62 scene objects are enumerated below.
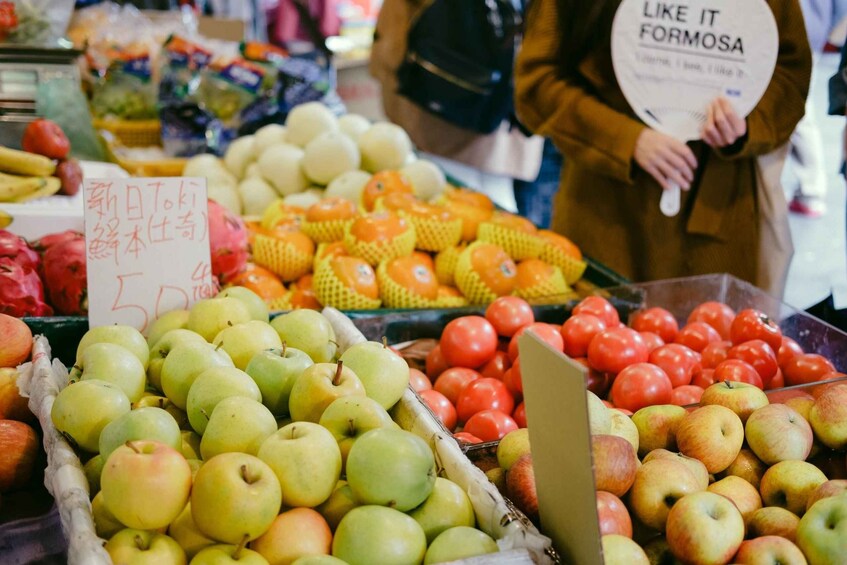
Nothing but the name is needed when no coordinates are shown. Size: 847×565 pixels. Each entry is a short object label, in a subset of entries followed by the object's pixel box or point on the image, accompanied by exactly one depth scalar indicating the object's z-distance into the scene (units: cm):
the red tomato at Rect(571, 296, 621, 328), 199
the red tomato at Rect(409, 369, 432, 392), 182
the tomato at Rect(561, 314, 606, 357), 189
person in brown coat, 238
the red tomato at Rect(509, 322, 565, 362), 184
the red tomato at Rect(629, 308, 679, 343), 202
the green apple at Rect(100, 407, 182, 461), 112
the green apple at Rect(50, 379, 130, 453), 122
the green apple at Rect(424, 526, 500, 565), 105
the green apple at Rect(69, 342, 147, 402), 134
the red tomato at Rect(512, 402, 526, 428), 172
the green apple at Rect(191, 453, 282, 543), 100
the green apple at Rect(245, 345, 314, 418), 132
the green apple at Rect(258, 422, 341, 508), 108
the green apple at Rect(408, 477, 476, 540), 111
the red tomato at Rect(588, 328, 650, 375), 176
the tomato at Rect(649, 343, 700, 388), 176
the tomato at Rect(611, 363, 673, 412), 161
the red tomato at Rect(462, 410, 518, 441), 160
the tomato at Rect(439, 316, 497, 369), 190
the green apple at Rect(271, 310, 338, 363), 150
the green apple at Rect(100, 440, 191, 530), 100
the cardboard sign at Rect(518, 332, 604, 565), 97
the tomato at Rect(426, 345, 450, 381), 200
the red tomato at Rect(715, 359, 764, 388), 167
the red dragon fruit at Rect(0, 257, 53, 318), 182
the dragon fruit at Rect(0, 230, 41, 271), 187
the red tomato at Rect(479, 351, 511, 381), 190
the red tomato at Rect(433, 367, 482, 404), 183
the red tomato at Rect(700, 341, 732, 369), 187
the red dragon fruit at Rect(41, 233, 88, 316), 191
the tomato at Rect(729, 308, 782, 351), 188
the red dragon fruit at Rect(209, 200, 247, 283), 212
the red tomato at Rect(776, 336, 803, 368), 186
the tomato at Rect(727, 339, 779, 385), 176
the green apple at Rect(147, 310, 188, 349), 163
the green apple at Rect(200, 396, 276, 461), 115
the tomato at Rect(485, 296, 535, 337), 197
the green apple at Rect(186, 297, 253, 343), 155
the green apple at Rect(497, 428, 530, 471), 133
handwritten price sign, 167
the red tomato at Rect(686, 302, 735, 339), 205
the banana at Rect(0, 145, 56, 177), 235
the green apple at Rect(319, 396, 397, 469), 118
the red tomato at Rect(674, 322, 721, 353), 196
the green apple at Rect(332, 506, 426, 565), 102
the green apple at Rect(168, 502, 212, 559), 106
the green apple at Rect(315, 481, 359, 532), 112
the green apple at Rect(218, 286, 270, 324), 168
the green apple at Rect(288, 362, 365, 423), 123
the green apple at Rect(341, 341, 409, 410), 135
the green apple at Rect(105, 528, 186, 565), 100
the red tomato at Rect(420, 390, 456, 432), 172
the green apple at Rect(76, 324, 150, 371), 147
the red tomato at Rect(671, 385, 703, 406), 165
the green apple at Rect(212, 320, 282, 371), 144
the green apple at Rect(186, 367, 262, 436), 123
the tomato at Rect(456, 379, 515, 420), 172
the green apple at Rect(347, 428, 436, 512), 107
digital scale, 310
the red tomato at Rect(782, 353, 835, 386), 177
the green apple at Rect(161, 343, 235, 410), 133
